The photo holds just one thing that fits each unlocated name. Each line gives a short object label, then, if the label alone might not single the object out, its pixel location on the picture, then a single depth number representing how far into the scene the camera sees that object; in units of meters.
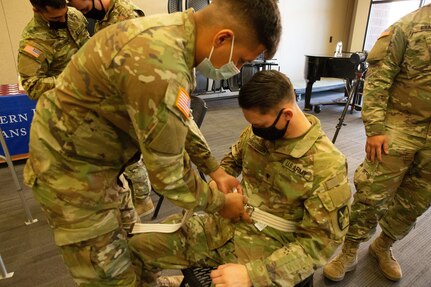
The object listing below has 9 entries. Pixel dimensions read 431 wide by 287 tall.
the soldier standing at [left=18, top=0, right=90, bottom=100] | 1.64
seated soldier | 0.88
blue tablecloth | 2.64
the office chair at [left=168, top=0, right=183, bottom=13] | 4.45
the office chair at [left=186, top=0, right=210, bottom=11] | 4.59
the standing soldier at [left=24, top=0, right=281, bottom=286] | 0.64
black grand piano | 4.39
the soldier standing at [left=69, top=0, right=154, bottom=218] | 1.71
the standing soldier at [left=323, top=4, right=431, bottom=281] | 1.31
